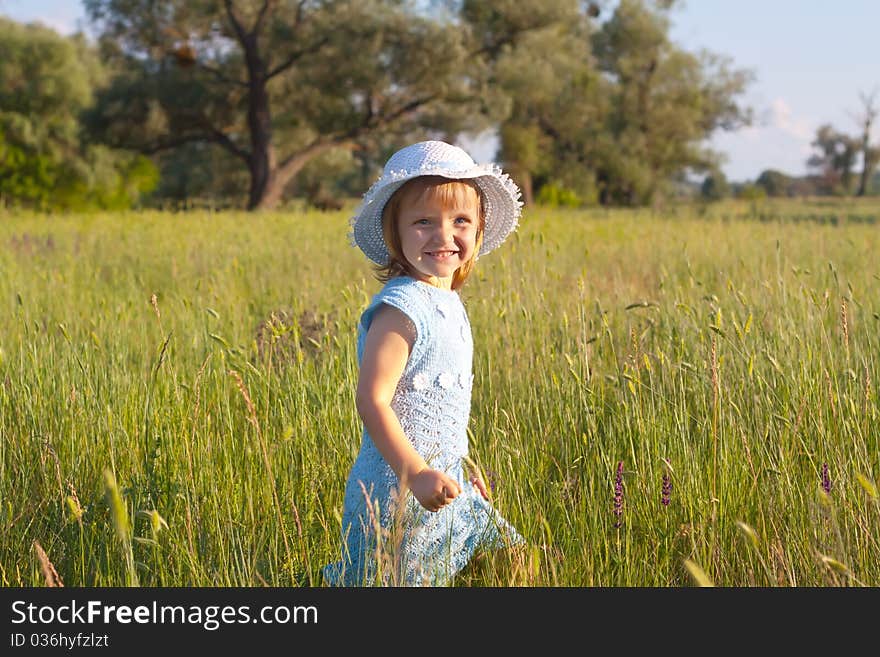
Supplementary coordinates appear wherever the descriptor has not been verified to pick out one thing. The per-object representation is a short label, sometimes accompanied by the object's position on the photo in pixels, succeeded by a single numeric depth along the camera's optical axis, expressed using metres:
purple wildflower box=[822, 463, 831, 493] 1.97
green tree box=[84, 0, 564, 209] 22.22
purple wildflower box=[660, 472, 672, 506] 2.08
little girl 1.91
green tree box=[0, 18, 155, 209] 27.97
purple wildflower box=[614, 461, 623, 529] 2.02
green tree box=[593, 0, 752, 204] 36.41
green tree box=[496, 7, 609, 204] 34.41
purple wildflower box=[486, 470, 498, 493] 2.41
